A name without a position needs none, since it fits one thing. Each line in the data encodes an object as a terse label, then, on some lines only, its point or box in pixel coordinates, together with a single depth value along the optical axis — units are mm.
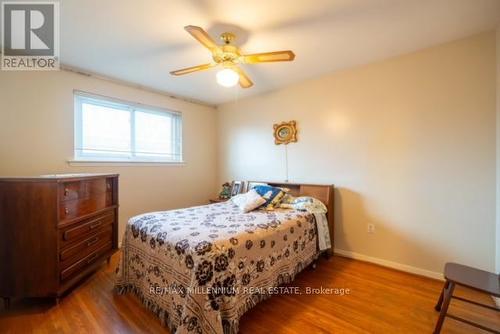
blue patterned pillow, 2742
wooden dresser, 1826
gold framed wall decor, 3373
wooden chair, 1427
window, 2938
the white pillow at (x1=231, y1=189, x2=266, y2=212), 2614
